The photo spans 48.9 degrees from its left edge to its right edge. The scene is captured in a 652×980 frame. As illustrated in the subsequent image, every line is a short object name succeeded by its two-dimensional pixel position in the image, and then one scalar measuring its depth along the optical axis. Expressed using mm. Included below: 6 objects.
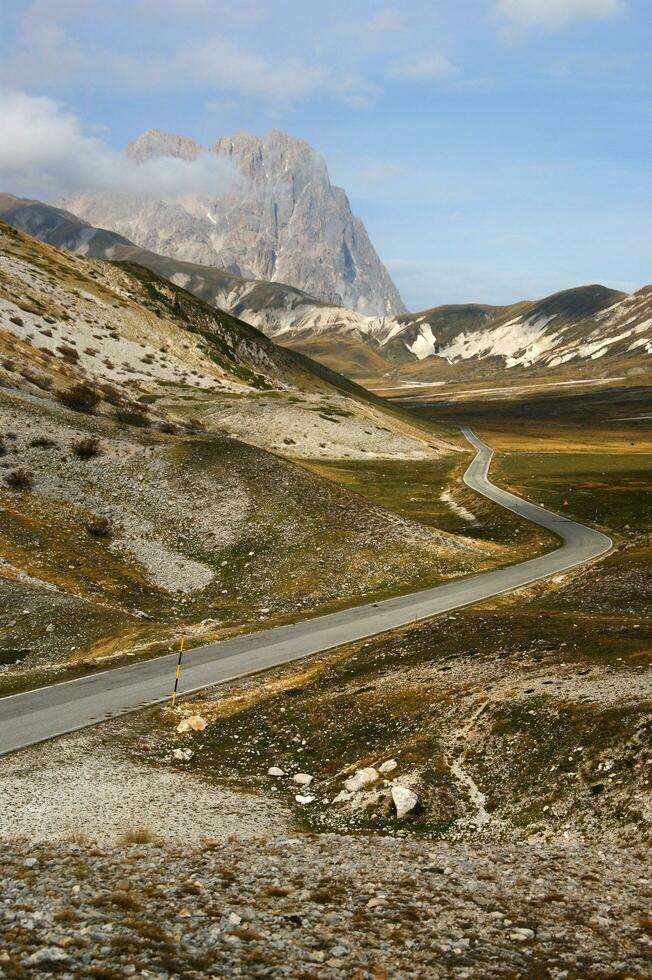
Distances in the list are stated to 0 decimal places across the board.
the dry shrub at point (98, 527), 46719
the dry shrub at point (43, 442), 52969
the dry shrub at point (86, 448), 54312
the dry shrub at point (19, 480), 48094
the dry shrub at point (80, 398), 63044
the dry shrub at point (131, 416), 64188
